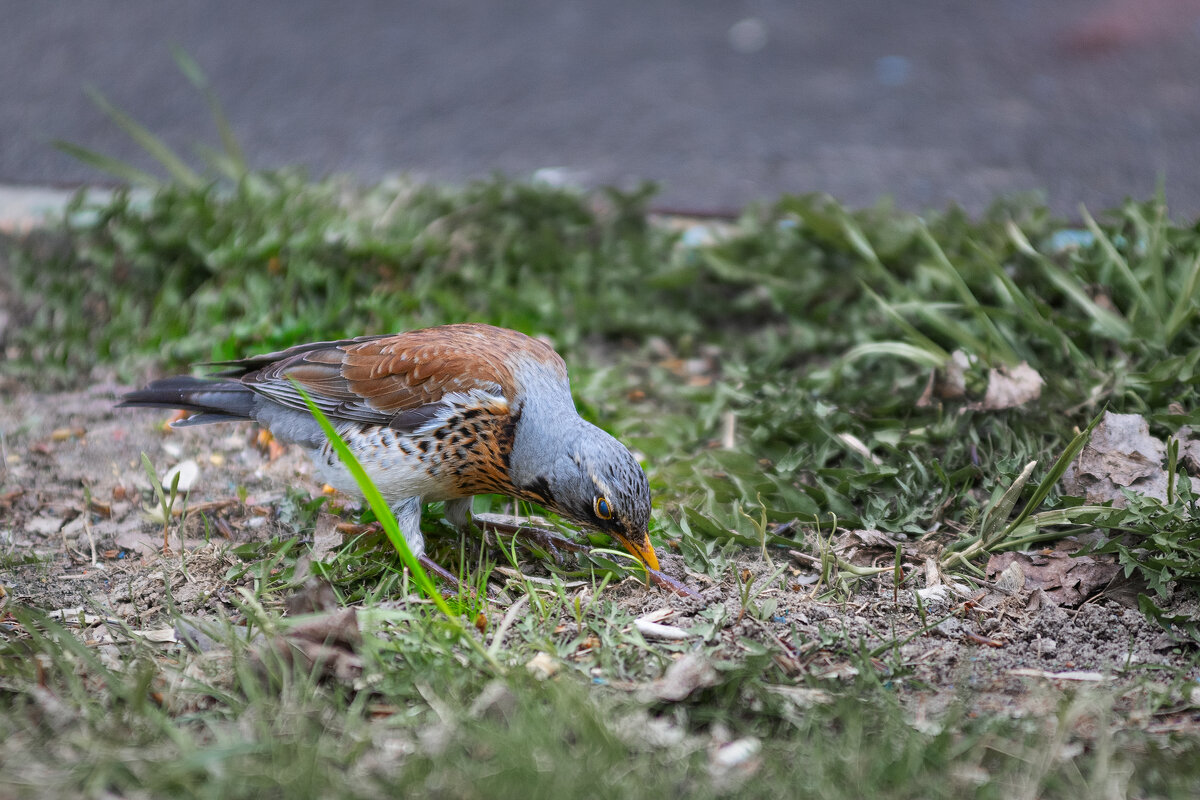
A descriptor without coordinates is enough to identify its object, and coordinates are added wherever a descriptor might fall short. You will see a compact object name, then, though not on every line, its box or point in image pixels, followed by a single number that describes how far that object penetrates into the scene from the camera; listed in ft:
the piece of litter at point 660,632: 20.44
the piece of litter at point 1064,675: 19.60
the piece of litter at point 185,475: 27.32
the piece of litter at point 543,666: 18.99
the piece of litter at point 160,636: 20.95
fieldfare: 22.49
